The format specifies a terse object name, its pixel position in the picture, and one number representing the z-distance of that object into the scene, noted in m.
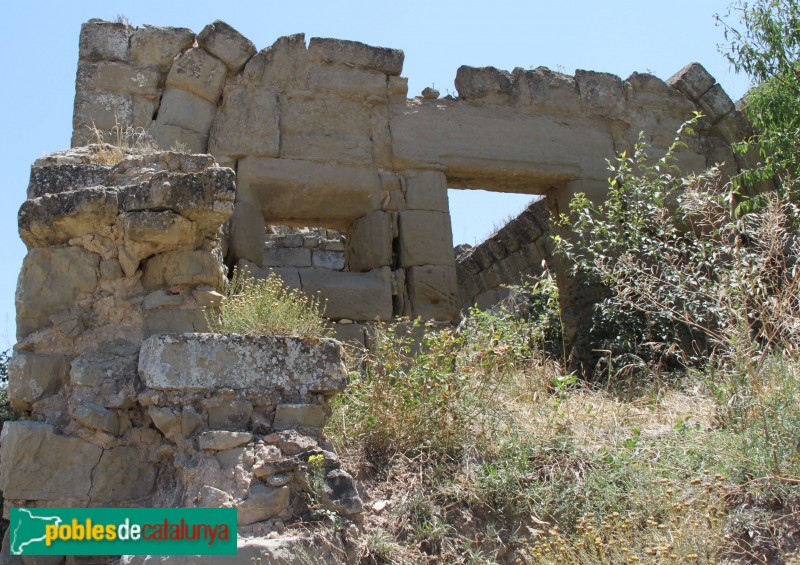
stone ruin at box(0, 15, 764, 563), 3.54
